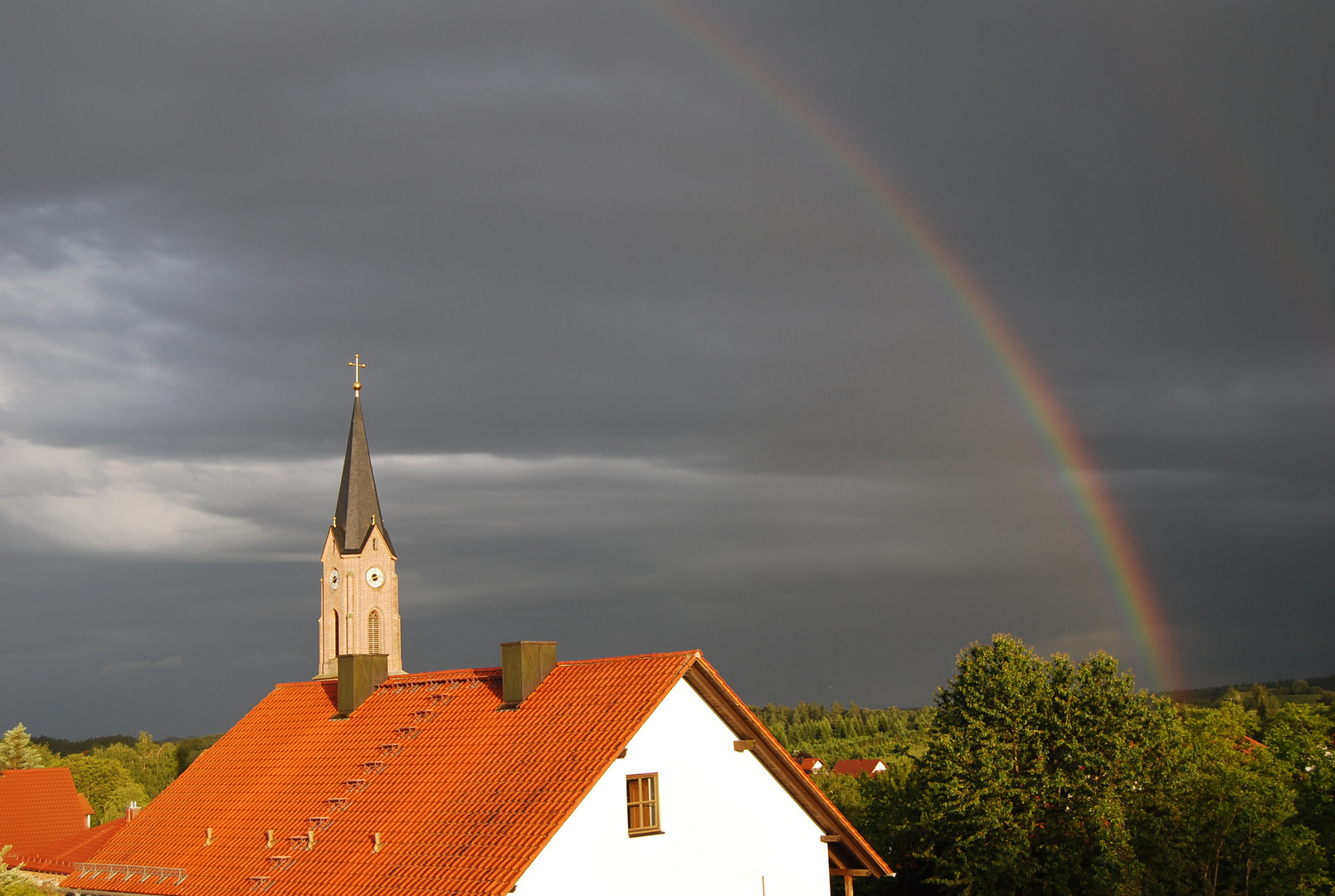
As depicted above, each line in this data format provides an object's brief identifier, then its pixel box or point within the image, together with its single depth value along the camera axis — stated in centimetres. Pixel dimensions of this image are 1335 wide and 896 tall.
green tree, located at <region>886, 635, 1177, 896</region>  4250
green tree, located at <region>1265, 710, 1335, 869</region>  4425
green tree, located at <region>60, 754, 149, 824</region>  9831
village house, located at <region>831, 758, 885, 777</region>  13325
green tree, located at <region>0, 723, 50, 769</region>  10806
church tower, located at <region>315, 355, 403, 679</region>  8675
